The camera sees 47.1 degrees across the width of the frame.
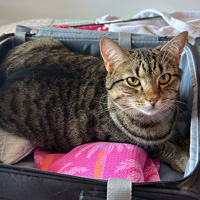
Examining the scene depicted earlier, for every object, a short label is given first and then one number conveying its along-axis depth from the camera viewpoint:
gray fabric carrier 0.69
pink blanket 0.89
